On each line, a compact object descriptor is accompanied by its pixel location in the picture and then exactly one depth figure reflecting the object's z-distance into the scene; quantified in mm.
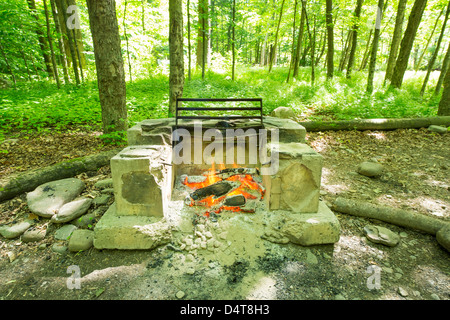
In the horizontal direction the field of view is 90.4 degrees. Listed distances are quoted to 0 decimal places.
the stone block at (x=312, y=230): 2398
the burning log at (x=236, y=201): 2766
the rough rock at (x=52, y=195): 2811
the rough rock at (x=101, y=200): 3031
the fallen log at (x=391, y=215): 2605
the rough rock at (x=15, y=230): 2600
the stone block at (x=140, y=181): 2268
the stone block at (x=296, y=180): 2418
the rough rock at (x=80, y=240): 2412
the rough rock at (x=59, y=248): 2441
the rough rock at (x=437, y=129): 5719
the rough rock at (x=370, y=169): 3916
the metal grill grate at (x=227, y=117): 2965
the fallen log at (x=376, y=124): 5988
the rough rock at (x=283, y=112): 6176
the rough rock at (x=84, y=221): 2732
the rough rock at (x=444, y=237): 2331
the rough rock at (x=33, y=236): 2581
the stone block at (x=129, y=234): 2318
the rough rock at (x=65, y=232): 2590
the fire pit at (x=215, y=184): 2352
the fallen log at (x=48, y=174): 3027
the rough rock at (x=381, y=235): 2504
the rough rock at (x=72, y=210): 2729
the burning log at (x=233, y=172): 3348
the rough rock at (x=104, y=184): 3368
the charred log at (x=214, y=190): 2928
